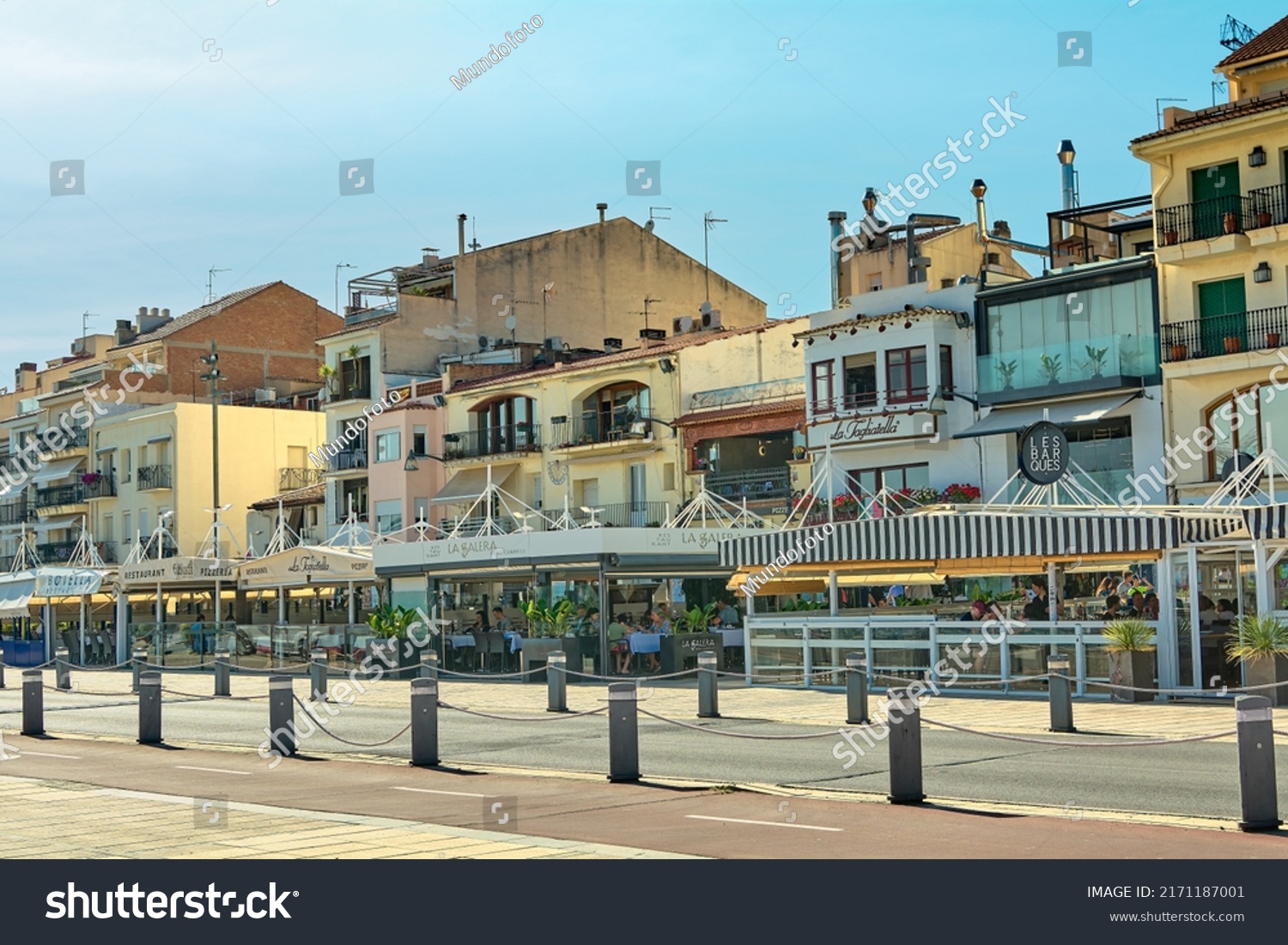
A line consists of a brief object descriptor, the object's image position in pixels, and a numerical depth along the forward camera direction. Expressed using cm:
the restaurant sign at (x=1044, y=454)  3003
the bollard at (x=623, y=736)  1565
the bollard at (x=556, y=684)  2616
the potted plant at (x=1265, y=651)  2323
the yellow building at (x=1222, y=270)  3756
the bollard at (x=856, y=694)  2048
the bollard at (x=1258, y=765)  1155
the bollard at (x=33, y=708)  2388
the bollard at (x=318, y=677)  2853
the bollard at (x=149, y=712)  2192
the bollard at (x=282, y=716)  1953
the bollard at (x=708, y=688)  2308
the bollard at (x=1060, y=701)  2016
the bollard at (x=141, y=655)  4624
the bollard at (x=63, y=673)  3697
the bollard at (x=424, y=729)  1769
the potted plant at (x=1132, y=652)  2511
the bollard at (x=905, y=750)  1348
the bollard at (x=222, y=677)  3312
